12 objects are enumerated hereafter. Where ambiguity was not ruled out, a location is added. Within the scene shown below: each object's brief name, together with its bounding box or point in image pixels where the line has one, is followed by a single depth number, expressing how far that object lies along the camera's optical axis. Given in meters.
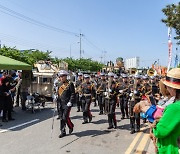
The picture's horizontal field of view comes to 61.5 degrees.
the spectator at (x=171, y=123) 1.40
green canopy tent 6.50
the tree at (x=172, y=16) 9.60
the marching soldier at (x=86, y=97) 6.18
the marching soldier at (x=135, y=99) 5.28
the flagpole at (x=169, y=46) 10.16
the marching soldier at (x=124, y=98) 6.90
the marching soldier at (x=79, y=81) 8.47
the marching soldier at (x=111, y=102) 5.58
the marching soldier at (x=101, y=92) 7.70
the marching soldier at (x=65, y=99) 4.85
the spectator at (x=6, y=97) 6.25
